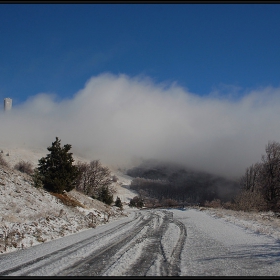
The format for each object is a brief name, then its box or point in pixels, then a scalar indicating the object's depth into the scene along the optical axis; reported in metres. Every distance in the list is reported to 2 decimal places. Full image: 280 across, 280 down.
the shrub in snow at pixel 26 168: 96.94
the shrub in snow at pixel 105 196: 62.53
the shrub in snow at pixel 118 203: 81.29
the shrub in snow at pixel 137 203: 113.51
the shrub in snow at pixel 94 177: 64.25
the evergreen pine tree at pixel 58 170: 29.75
